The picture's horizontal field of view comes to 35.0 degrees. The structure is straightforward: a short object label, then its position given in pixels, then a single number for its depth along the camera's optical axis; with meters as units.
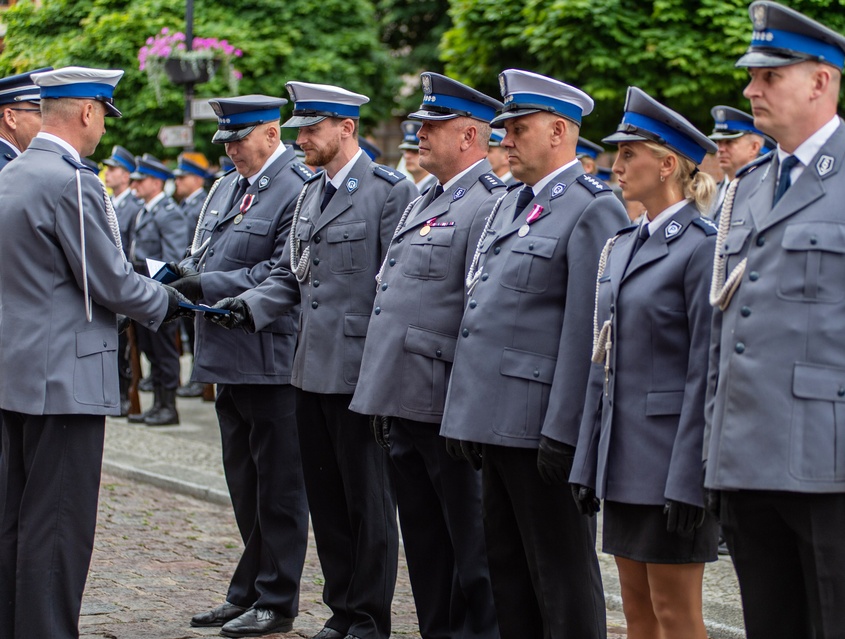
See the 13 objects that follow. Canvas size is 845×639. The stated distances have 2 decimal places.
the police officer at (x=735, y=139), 7.75
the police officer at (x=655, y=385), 3.99
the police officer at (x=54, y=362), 4.90
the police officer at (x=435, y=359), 5.18
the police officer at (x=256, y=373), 6.05
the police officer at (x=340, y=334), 5.72
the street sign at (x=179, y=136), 15.44
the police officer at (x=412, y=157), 11.13
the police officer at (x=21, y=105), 6.16
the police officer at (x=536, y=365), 4.49
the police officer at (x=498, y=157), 9.34
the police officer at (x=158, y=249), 12.50
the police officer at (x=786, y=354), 3.52
